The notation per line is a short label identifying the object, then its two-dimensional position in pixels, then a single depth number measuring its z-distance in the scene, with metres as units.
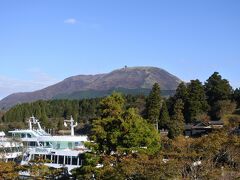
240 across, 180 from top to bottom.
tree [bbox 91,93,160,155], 22.27
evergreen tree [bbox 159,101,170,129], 49.56
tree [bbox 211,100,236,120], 48.97
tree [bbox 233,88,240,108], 50.69
